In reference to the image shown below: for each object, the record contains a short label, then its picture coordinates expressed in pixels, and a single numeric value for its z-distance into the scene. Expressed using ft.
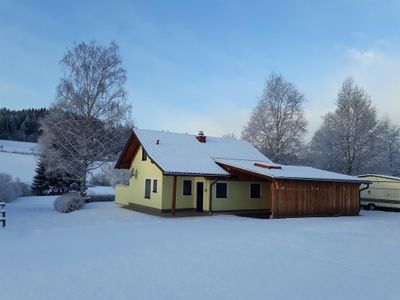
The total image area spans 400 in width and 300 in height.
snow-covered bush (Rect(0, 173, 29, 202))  86.22
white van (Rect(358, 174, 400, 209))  80.02
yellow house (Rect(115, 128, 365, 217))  61.87
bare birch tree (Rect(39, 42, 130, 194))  79.46
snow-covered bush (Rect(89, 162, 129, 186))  93.09
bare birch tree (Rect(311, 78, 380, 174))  100.07
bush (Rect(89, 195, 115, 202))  92.09
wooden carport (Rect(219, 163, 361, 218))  61.26
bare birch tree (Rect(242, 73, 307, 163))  107.34
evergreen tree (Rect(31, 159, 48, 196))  113.19
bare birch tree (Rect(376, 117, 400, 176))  101.81
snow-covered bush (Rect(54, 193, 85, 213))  68.54
